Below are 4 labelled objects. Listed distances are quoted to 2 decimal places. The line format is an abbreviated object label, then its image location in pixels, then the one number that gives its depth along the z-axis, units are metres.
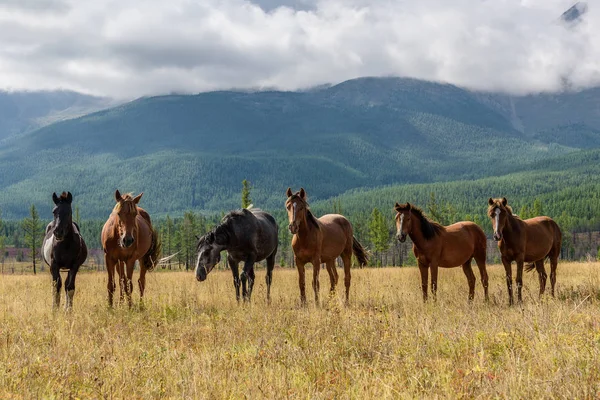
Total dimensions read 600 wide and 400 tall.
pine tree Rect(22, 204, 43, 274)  85.62
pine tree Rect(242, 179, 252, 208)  53.62
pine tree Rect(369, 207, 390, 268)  86.94
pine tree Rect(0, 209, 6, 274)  109.72
